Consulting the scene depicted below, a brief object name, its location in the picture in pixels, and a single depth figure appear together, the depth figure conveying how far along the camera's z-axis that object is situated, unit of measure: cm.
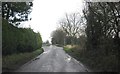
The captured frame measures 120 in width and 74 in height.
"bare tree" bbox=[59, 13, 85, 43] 3291
